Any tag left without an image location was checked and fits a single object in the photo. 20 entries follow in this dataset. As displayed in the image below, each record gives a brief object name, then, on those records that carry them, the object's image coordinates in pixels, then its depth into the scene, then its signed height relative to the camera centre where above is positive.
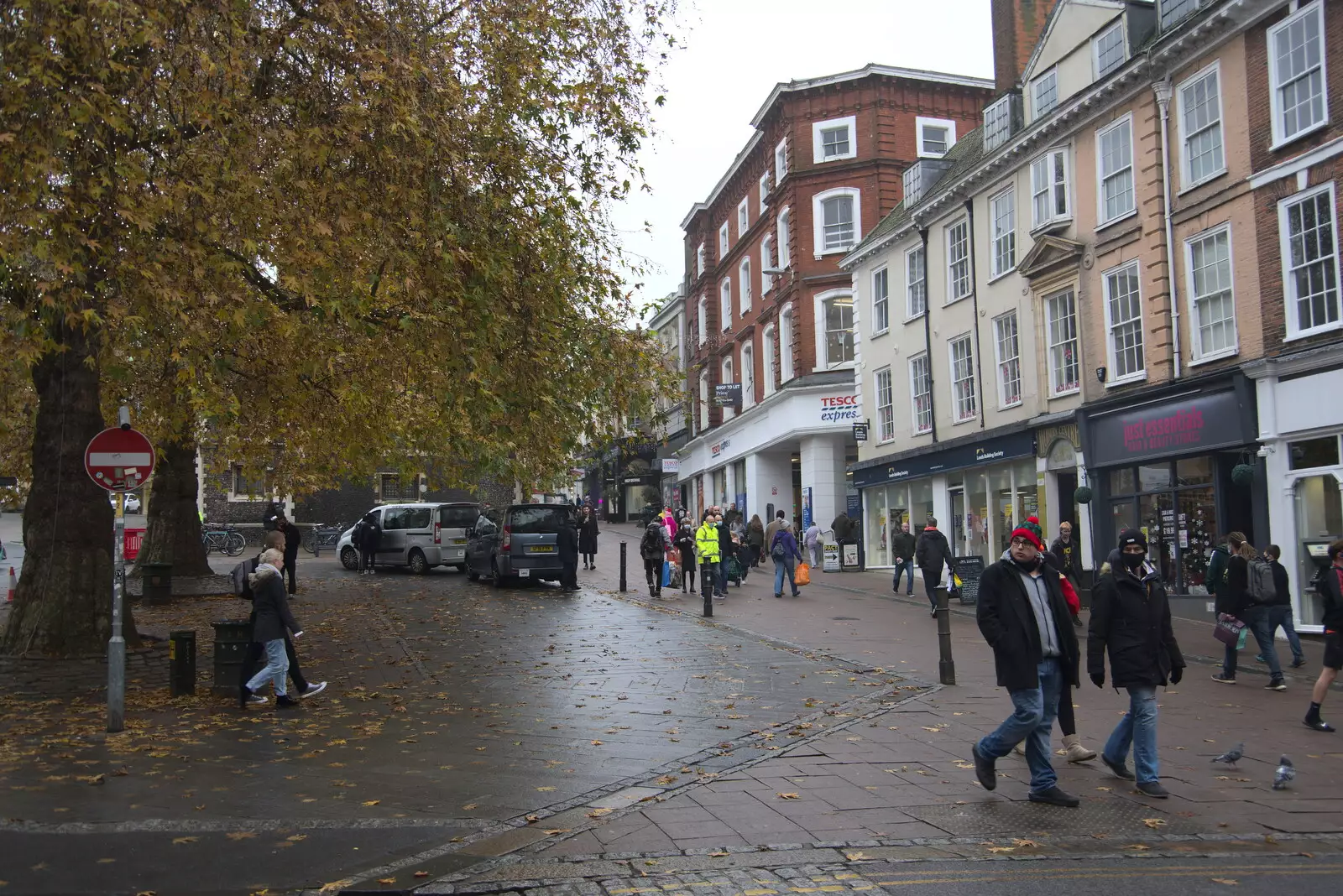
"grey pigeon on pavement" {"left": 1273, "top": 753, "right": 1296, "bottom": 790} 7.53 -1.71
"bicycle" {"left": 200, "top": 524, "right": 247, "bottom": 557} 39.59 +0.13
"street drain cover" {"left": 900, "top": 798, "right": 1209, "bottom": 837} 6.62 -1.78
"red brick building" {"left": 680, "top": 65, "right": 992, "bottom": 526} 38.00 +11.11
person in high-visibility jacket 21.13 -0.25
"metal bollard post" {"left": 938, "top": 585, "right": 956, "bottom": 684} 12.07 -1.29
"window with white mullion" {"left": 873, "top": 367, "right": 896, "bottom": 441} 31.55 +3.37
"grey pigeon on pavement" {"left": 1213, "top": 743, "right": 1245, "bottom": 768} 8.05 -1.68
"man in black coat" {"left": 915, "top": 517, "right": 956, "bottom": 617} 19.03 -0.49
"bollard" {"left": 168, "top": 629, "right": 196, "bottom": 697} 11.60 -1.19
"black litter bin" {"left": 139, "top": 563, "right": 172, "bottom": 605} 22.08 -0.71
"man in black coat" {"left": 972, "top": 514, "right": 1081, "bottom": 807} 7.23 -0.80
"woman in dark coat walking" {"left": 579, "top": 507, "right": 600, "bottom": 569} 30.77 +0.01
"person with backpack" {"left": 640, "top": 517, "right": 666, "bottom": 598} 23.41 -0.37
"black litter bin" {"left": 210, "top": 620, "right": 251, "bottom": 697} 11.62 -1.12
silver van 29.84 +0.12
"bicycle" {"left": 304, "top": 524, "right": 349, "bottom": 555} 42.62 +0.23
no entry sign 9.95 +0.76
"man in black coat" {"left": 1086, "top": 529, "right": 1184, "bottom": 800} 7.48 -0.84
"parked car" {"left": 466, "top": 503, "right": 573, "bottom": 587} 24.75 -0.12
